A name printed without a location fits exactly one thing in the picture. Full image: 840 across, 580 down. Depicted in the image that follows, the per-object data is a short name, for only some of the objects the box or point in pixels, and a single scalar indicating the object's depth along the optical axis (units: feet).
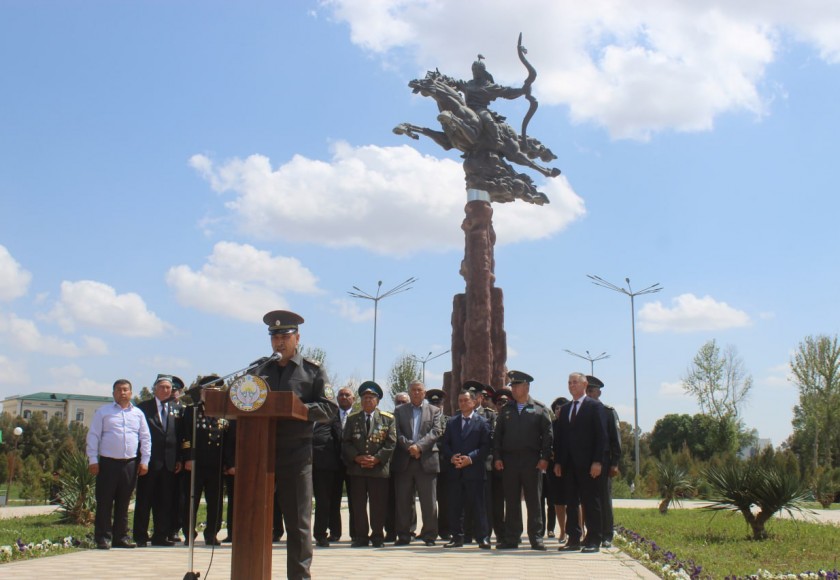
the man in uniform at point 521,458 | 30.53
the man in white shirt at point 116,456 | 29.17
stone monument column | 61.21
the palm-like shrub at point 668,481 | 50.35
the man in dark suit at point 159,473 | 30.68
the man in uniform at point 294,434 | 18.21
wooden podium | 16.60
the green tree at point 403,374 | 132.93
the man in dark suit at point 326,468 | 31.48
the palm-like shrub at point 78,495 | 38.47
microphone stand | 16.49
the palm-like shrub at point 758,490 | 31.76
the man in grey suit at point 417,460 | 31.37
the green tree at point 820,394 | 135.13
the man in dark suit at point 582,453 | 29.43
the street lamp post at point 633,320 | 120.67
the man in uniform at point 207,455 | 30.19
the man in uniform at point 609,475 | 30.04
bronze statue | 63.67
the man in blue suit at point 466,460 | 31.17
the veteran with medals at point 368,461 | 30.78
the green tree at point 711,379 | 144.15
